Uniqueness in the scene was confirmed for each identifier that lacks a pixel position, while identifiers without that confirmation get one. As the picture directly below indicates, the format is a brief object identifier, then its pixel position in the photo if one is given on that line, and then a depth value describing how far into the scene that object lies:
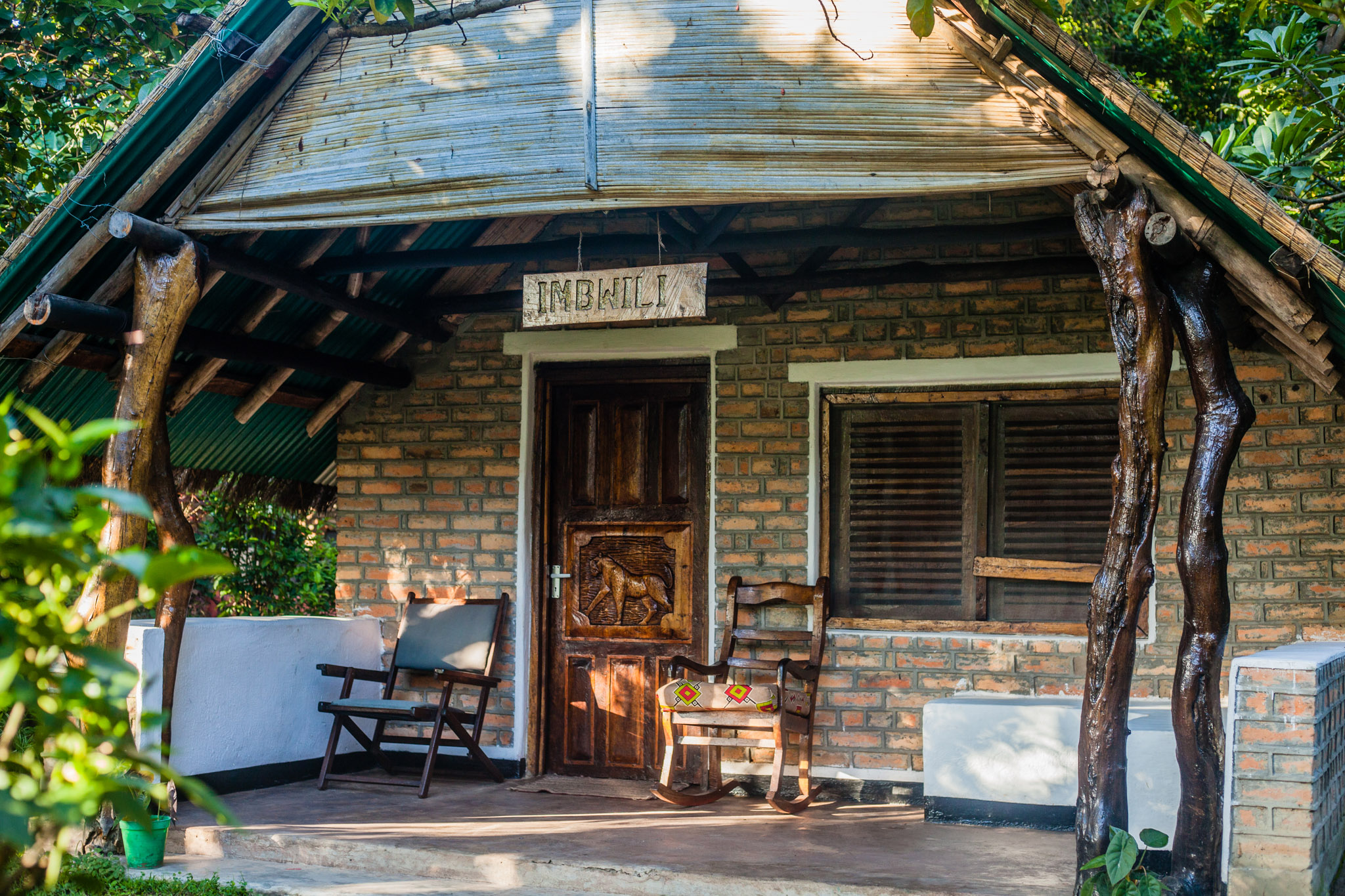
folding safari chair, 5.50
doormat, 5.67
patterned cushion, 5.20
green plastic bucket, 4.28
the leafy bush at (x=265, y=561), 10.25
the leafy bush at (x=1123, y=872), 3.32
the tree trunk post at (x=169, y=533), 4.73
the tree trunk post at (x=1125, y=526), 3.56
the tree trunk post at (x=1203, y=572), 3.55
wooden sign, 4.22
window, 5.52
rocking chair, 5.19
